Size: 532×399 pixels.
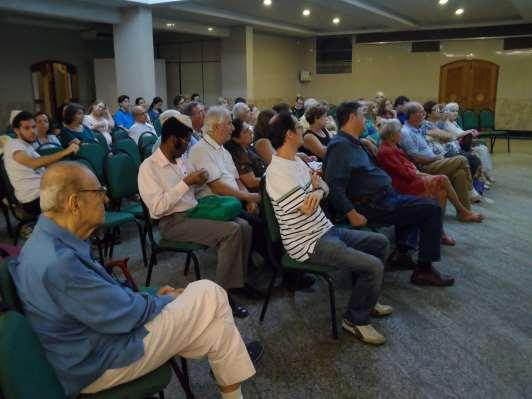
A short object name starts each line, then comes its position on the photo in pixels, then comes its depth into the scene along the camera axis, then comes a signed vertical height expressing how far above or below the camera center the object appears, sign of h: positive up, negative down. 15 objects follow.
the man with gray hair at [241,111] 4.33 -0.09
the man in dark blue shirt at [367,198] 2.94 -0.64
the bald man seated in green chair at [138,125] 6.15 -0.30
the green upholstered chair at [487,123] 9.76 -0.49
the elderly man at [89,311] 1.38 -0.66
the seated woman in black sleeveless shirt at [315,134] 4.17 -0.30
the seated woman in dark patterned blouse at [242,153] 3.43 -0.38
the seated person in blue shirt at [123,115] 7.47 -0.21
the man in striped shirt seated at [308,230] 2.41 -0.68
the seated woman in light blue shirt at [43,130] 4.48 -0.26
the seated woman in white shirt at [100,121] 6.29 -0.26
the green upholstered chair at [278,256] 2.49 -0.84
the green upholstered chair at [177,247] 2.78 -0.86
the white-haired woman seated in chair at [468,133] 6.07 -0.43
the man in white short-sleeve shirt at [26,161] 3.69 -0.47
